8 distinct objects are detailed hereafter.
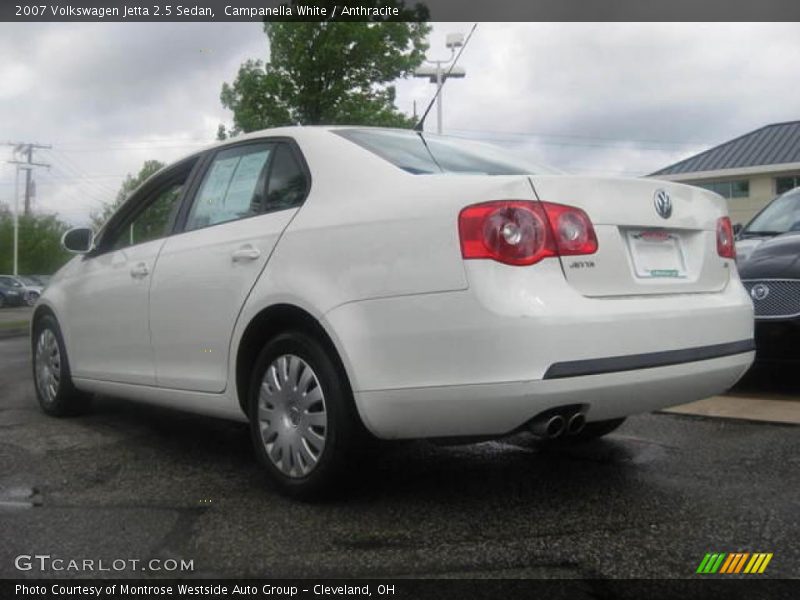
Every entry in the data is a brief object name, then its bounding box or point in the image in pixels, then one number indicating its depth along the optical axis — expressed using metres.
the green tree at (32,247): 61.72
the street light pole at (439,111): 16.28
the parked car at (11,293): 33.66
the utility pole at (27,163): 55.81
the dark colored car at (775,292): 4.71
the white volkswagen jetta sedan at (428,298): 2.48
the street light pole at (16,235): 54.84
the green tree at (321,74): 16.27
